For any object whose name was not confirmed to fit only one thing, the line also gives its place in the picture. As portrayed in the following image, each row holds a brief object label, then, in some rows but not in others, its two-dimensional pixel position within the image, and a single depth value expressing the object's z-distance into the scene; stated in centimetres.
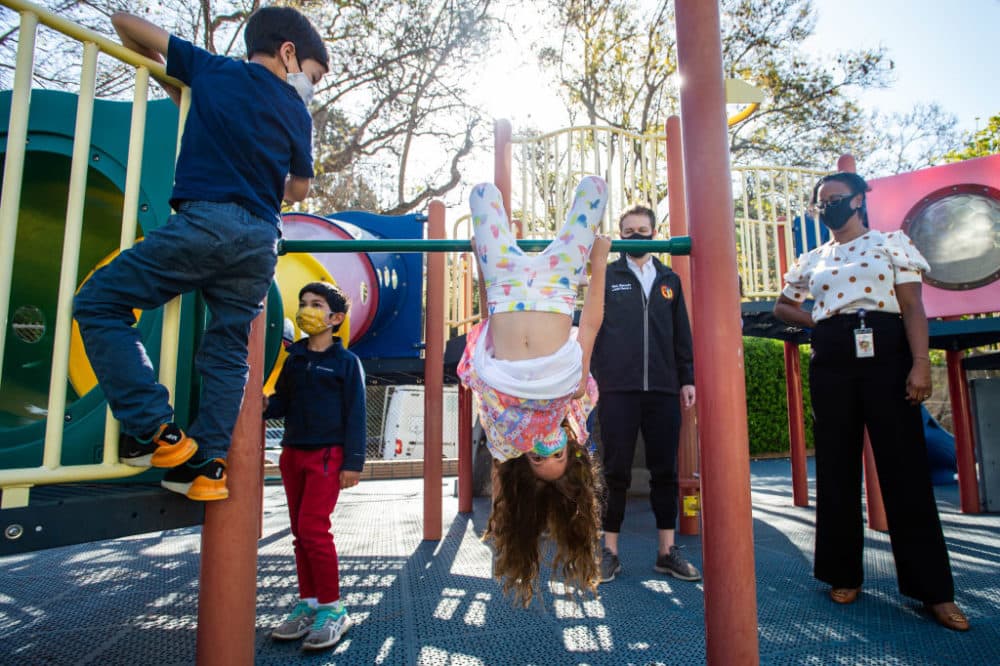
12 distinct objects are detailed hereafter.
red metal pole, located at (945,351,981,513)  424
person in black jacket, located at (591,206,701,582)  285
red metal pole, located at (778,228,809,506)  463
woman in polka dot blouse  229
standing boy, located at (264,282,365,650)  218
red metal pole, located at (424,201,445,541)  359
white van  946
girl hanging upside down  208
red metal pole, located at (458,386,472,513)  437
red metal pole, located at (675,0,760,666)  143
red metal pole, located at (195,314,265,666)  145
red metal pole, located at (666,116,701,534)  363
